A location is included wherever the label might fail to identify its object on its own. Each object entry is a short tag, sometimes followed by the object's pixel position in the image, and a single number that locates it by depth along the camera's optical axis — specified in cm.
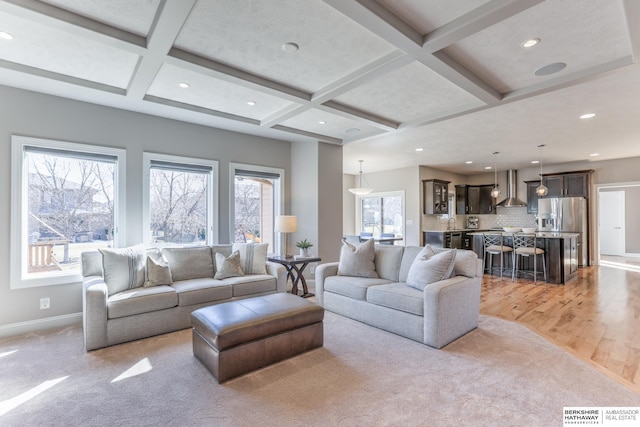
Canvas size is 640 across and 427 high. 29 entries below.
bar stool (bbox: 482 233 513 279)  617
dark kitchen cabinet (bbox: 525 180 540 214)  829
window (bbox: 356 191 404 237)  897
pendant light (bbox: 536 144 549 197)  673
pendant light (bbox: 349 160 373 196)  769
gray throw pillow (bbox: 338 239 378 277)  398
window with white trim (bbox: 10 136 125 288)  337
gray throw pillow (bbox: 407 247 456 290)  320
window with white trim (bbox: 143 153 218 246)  426
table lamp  488
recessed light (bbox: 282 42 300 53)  258
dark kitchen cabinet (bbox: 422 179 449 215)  830
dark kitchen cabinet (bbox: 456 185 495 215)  941
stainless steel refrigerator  752
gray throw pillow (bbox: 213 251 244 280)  396
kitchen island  559
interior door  943
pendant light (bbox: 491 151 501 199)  683
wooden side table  459
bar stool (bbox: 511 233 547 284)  571
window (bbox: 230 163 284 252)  509
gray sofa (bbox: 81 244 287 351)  290
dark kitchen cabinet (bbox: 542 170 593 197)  750
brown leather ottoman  232
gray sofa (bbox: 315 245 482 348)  291
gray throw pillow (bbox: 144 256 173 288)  346
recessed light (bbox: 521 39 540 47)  249
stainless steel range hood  880
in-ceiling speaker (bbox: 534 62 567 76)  289
